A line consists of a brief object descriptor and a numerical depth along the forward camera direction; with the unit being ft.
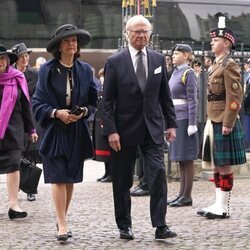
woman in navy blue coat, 34.51
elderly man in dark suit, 34.32
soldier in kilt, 39.02
